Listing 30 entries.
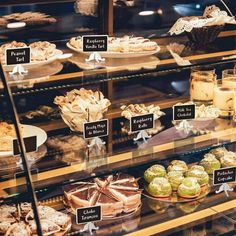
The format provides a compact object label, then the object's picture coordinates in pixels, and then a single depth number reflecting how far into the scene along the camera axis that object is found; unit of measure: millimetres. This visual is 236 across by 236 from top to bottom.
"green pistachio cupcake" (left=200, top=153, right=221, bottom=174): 2686
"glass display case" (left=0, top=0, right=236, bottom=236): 2010
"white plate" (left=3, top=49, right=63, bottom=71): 1964
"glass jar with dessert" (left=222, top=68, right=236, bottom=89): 2609
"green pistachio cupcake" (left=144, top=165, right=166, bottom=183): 2549
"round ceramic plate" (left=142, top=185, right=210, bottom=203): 2457
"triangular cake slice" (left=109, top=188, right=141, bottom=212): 2346
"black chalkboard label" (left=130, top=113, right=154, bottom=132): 2223
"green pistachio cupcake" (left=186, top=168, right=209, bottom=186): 2557
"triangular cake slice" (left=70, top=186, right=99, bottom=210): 2287
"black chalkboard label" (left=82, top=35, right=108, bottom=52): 2088
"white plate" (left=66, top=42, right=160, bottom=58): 2203
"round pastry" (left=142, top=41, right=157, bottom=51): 2253
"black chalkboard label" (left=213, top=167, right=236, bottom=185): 2457
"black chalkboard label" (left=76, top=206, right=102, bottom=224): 2121
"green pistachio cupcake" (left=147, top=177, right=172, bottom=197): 2438
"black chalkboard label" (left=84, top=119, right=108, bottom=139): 2109
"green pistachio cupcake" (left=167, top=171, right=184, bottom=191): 2508
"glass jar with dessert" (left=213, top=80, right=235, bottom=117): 2539
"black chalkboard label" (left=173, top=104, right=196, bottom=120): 2336
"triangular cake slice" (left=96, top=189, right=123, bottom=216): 2299
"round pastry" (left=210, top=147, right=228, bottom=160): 2777
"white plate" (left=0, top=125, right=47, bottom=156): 2129
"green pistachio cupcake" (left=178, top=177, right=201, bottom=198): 2445
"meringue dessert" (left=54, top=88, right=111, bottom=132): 2215
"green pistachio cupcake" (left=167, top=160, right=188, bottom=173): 2648
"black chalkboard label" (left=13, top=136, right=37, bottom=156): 1943
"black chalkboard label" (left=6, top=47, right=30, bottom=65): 1897
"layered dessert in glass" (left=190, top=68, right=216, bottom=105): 2578
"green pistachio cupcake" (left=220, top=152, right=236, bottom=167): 2680
